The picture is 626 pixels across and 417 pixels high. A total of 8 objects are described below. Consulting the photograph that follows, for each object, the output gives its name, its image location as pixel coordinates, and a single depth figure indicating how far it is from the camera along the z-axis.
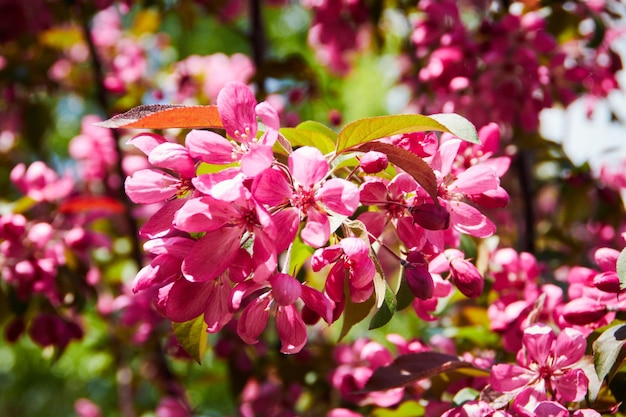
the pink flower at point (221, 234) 0.69
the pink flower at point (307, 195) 0.69
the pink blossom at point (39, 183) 0.99
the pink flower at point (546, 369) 0.74
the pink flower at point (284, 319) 0.71
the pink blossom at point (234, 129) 0.70
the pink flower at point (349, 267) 0.69
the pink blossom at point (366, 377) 0.82
